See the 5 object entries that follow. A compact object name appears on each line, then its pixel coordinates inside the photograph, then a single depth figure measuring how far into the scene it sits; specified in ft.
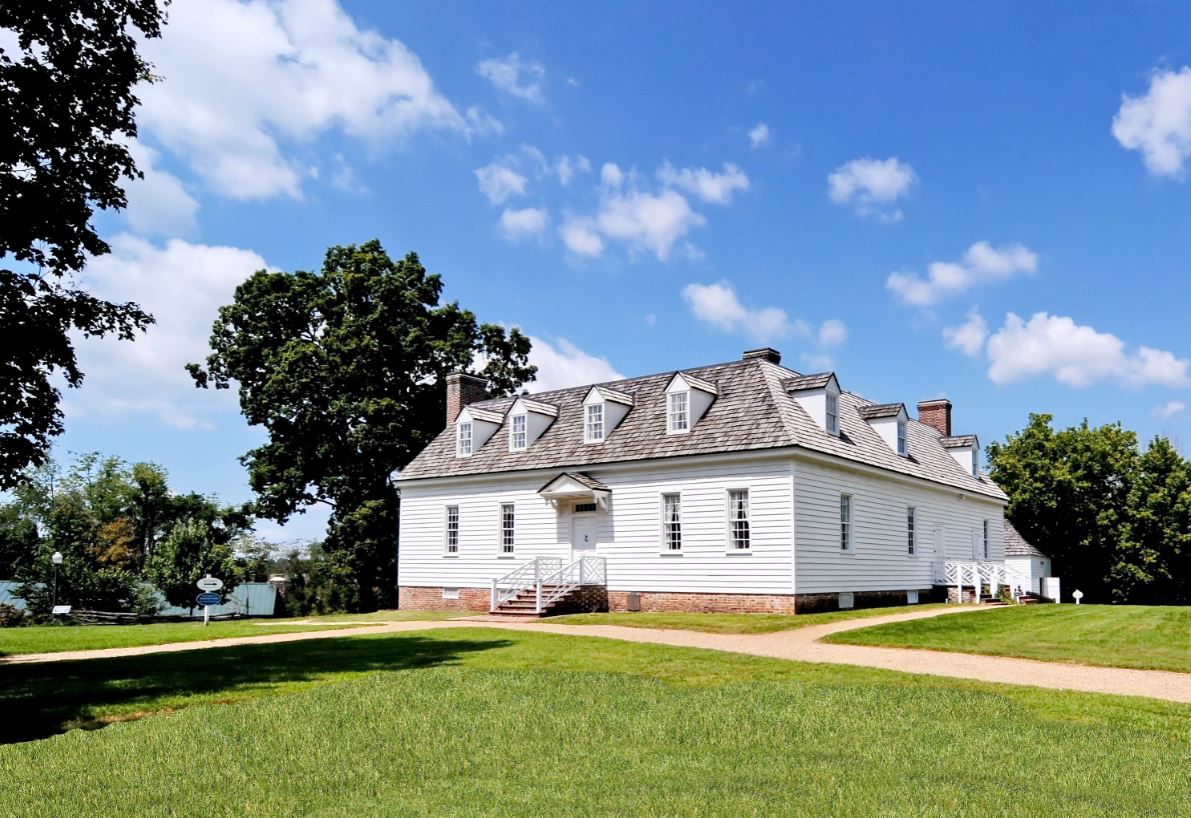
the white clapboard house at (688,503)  78.69
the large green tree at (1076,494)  150.92
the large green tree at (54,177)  45.55
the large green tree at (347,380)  129.59
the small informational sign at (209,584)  79.82
